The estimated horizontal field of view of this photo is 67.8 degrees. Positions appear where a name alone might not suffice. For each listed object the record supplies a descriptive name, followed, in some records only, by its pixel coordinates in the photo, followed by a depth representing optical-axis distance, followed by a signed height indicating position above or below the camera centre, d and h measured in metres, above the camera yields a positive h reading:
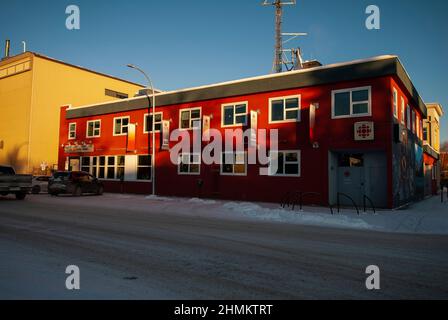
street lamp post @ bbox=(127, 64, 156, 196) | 21.96 +1.33
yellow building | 38.59 +8.79
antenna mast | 46.78 +20.79
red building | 17.16 +2.72
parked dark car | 22.59 -0.45
